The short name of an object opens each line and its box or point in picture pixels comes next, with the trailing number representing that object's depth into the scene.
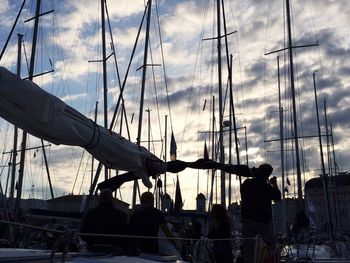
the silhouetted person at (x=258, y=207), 8.00
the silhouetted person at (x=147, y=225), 6.75
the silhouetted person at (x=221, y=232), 8.28
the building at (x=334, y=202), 23.95
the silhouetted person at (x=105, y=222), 6.42
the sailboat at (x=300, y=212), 13.18
